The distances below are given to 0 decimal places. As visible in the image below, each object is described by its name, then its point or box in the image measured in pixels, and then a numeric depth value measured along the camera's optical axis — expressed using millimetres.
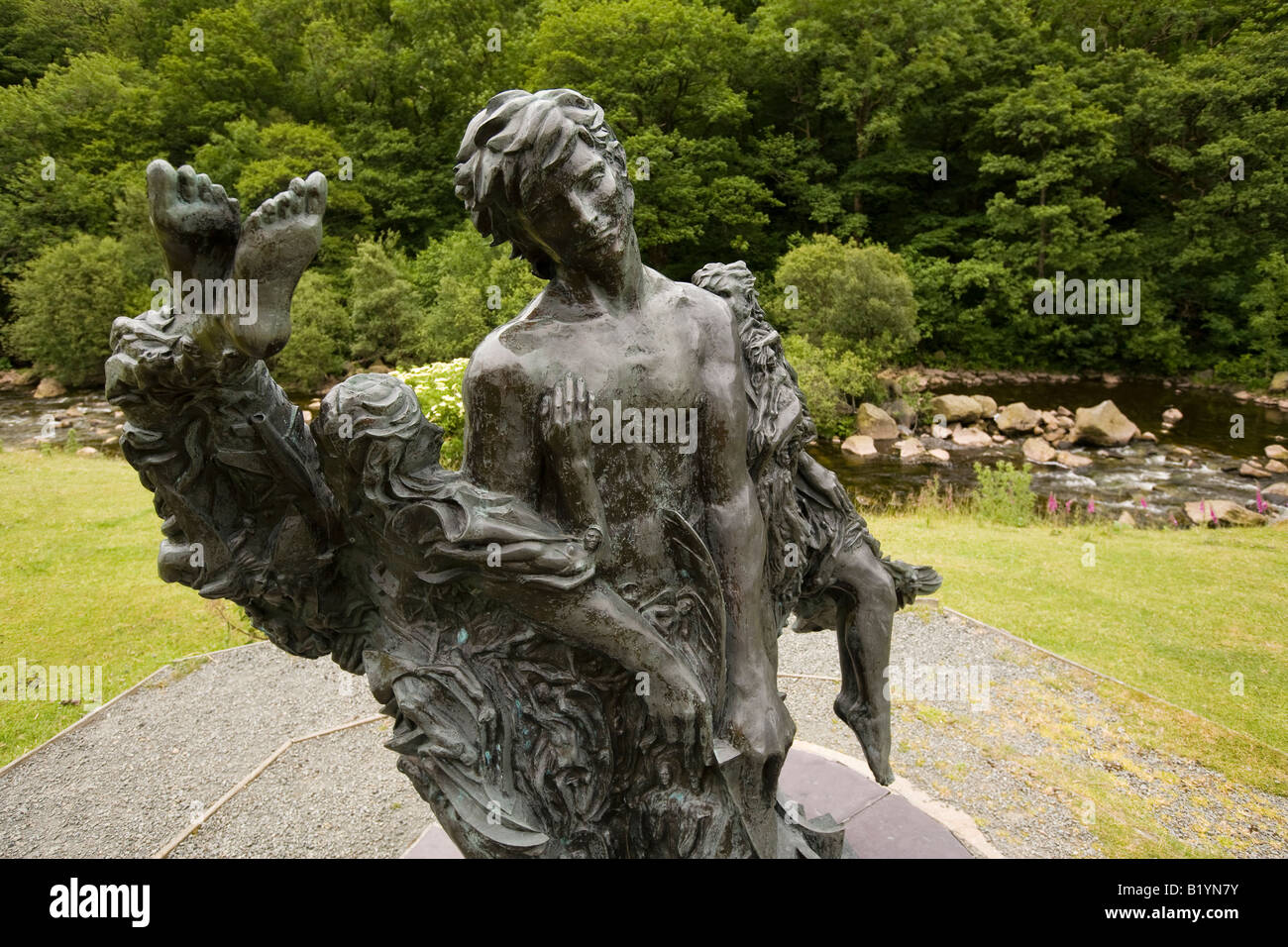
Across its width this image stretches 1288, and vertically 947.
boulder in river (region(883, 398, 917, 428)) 19500
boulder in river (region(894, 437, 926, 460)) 17656
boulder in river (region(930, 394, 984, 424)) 19875
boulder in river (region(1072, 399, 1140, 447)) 18234
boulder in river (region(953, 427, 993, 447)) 18656
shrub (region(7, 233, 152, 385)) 22047
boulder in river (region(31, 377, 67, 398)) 22859
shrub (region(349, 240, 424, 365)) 19984
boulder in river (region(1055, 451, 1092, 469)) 17125
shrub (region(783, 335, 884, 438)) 17906
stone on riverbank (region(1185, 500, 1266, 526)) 13234
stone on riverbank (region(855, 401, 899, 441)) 18703
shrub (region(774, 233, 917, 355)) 19891
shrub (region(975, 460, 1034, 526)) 12719
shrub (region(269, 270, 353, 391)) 19781
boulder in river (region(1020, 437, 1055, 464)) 17438
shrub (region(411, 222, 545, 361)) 16281
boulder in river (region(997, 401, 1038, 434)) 19484
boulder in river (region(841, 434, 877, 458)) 17719
